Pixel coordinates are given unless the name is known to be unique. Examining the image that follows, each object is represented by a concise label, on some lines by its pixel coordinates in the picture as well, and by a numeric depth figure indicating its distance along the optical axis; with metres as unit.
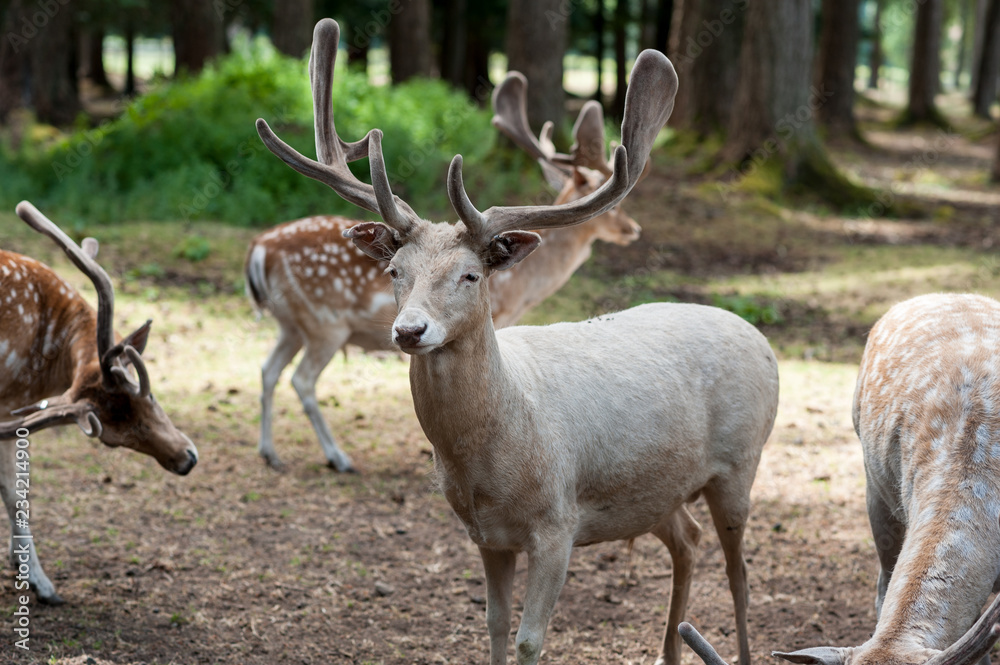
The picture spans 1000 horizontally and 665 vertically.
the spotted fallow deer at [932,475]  5.32
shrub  23.70
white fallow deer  6.24
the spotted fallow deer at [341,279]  12.87
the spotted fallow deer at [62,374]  8.05
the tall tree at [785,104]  28.37
